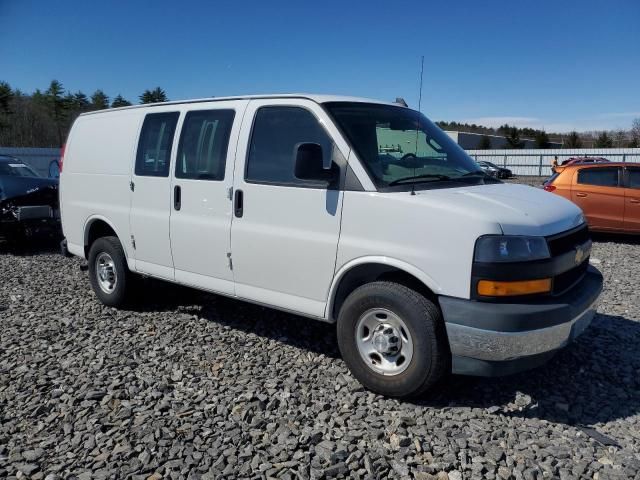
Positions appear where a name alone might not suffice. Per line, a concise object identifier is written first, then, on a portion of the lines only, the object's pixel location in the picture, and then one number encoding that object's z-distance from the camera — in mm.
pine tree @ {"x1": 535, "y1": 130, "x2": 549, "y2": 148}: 61656
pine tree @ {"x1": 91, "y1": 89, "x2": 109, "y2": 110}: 66438
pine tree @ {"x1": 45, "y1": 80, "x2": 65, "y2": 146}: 58734
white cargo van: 3223
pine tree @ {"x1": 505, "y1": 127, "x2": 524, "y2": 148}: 60719
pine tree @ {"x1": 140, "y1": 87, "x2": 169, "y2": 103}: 60200
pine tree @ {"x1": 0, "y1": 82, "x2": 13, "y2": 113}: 51656
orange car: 10172
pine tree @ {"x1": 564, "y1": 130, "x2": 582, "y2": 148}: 57469
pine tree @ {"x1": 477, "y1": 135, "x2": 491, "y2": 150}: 59169
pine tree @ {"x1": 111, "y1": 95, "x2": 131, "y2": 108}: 61850
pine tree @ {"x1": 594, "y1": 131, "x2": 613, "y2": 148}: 56053
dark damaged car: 8992
